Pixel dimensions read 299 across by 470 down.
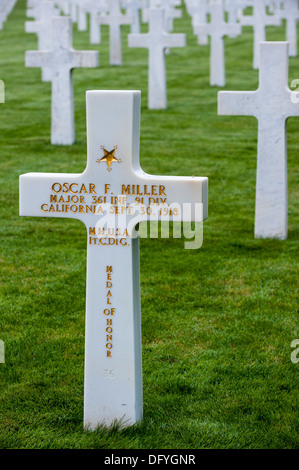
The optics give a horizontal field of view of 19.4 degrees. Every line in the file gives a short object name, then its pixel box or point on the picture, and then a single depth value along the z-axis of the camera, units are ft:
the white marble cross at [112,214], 12.21
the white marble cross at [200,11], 73.87
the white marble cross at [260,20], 61.05
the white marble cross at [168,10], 65.34
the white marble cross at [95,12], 70.28
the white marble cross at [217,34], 50.70
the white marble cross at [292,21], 64.49
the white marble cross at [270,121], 22.49
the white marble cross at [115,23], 57.93
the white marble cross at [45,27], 54.39
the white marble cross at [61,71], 36.04
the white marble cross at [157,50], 44.19
